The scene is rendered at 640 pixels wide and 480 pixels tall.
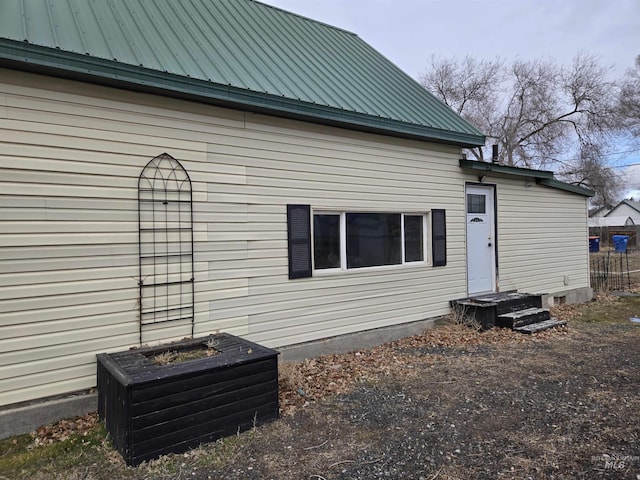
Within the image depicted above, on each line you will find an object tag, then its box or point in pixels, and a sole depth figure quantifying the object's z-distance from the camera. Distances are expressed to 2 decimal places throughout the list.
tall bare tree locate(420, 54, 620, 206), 25.50
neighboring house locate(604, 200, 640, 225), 54.19
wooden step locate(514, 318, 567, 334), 6.80
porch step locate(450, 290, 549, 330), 6.96
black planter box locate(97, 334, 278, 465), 3.05
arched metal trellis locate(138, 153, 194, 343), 4.28
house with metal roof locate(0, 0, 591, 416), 3.70
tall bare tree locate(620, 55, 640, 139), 25.34
